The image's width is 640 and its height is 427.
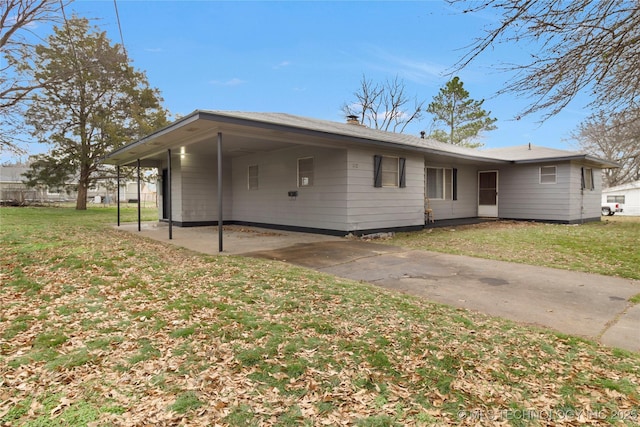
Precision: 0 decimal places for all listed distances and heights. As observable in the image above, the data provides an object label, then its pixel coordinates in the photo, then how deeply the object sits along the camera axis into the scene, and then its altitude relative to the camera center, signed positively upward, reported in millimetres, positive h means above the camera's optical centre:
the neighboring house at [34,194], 25875 +819
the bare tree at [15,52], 10945 +4939
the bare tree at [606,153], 27578 +4134
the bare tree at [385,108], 29844 +8054
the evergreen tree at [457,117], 28609 +7091
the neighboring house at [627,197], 24891 +581
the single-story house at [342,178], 9203 +904
